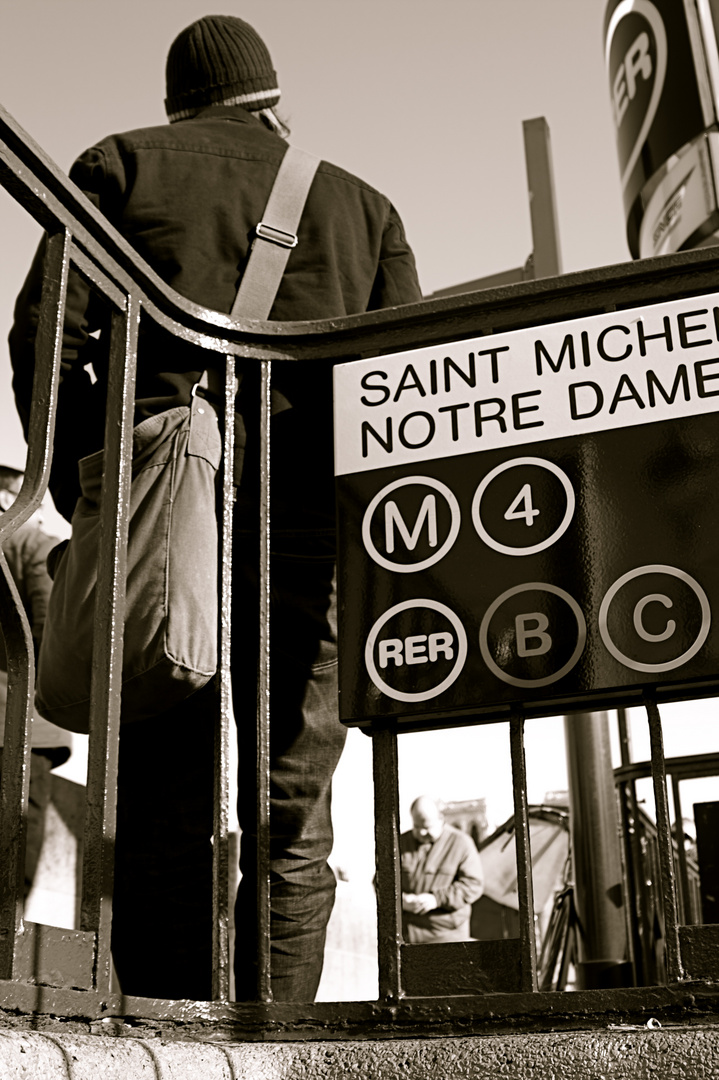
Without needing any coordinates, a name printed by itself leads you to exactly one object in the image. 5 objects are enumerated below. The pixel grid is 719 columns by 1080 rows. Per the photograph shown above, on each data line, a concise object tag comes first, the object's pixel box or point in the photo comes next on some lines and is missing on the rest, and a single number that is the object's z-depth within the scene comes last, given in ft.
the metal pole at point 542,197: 15.47
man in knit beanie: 6.43
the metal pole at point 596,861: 12.68
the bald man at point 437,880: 24.85
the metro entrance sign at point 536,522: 5.29
